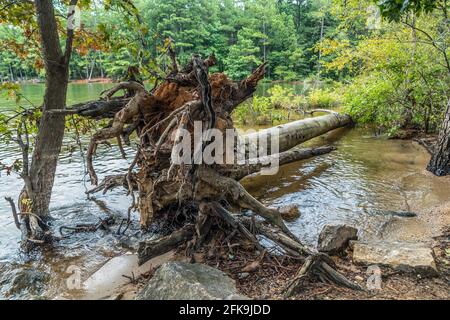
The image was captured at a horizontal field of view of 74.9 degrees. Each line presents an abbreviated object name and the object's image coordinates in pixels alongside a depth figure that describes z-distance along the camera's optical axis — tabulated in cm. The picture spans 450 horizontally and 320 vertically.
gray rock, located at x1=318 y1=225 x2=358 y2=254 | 373
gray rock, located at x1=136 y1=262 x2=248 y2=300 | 264
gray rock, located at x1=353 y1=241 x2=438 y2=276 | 308
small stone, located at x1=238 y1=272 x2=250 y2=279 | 328
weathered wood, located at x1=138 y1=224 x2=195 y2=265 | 371
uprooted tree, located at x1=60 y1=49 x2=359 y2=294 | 365
